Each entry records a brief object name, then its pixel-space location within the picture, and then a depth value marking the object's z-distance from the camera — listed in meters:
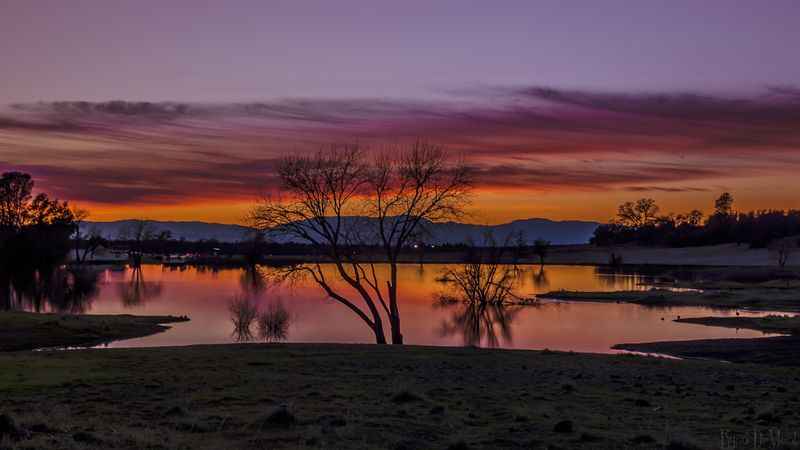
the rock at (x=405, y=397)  14.60
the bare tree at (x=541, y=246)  143.30
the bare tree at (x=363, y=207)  35.56
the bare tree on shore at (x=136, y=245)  171.07
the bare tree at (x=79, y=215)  143.62
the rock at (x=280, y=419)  11.88
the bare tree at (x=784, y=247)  111.15
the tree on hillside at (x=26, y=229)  115.47
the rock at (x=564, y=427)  11.56
